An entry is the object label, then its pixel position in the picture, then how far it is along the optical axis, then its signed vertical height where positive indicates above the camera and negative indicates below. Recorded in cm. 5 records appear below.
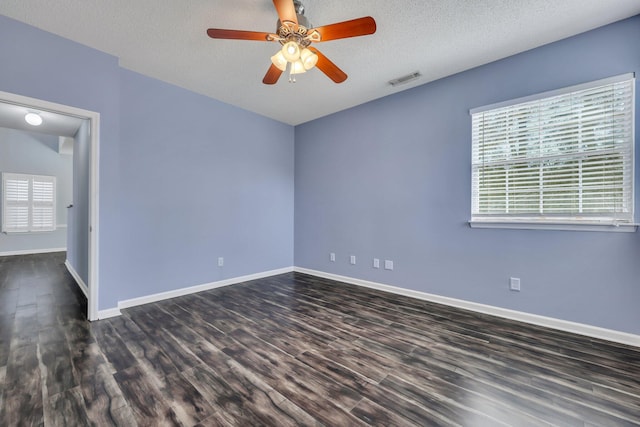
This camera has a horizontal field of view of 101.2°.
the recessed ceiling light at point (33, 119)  339 +121
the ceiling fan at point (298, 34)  180 +130
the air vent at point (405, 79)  322 +170
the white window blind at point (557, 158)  232 +56
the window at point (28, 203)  633 +17
